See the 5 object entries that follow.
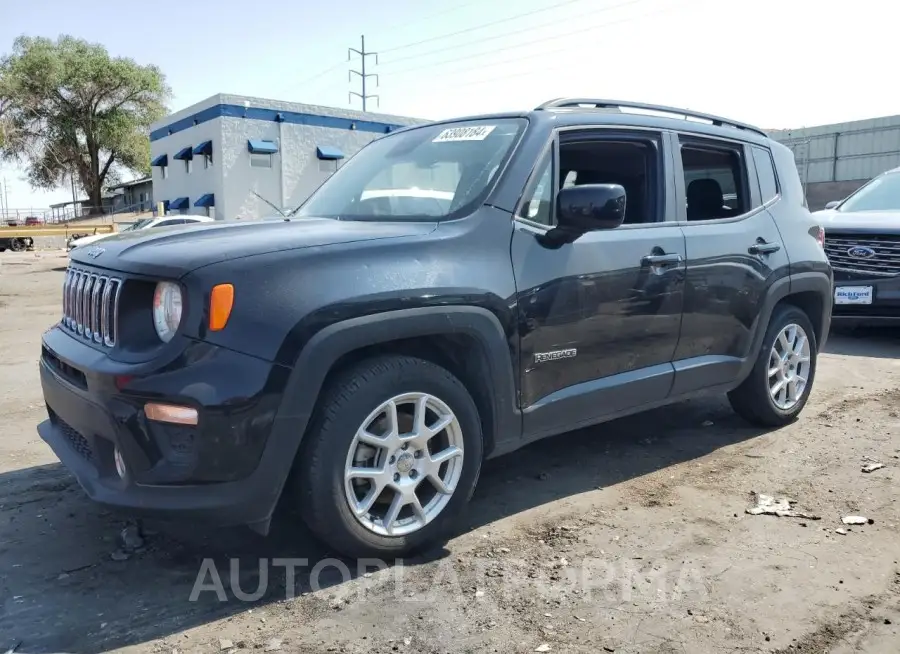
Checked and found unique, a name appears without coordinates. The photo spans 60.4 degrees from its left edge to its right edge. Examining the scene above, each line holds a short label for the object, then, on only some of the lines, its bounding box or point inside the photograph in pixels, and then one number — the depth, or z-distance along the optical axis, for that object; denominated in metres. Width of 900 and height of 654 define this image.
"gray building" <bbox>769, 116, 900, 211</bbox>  25.72
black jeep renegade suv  2.73
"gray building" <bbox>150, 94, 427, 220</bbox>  28.81
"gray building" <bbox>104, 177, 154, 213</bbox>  59.15
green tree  47.12
